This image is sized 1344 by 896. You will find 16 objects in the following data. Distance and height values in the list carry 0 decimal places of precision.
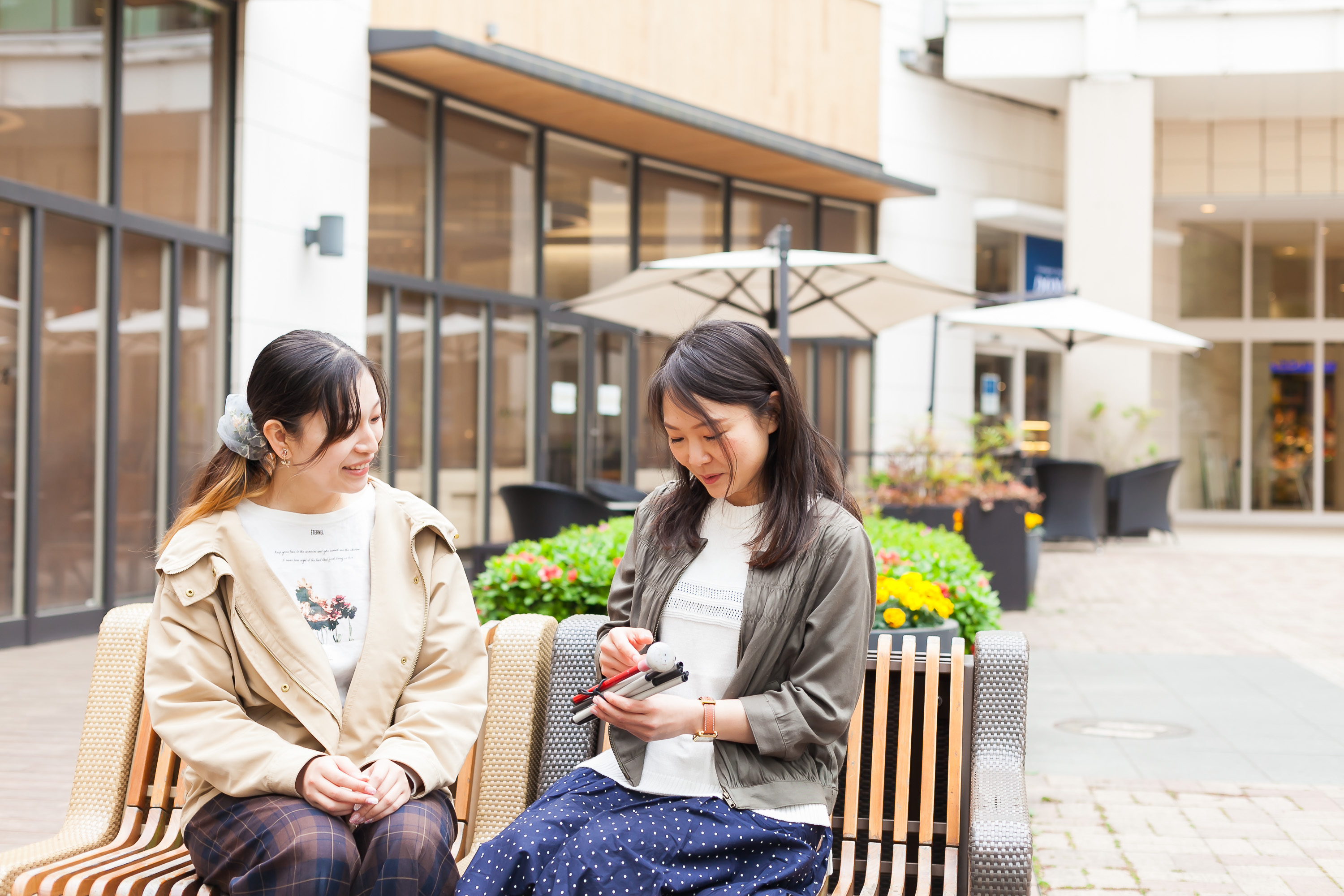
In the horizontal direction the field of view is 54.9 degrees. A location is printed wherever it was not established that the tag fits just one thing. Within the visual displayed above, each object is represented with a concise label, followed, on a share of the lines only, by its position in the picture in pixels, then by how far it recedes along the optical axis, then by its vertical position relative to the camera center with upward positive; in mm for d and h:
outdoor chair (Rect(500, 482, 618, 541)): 9523 -468
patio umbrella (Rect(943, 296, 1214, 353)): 13297 +1409
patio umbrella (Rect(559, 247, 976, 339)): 9125 +1200
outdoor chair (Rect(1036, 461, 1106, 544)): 15719 -526
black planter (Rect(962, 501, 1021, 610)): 10031 -698
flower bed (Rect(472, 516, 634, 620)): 4836 -512
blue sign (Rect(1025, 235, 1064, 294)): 20094 +2984
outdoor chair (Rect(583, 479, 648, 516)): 10953 -391
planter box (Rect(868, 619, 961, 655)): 4268 -618
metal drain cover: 6066 -1308
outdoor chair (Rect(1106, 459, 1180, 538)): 16828 -594
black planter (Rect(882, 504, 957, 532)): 9867 -475
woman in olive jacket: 2291 -406
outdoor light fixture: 10156 +1637
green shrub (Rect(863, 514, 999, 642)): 4805 -468
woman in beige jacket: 2348 -409
